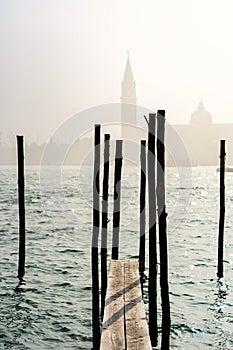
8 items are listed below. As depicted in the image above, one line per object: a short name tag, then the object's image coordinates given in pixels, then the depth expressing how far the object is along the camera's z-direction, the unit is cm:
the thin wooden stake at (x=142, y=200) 1287
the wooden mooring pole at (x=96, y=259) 951
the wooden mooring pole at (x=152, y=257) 901
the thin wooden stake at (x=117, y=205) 1137
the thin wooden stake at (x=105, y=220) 1097
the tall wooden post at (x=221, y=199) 1356
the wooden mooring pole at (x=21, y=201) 1354
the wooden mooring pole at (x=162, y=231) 823
